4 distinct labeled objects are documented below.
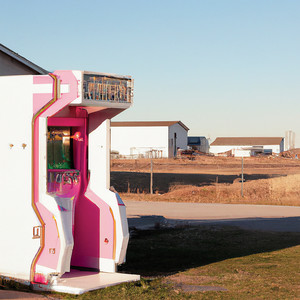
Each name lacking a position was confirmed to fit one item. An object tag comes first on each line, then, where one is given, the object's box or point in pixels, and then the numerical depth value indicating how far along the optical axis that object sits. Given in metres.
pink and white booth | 8.02
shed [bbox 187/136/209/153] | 108.84
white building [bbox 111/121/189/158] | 80.94
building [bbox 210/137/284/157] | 113.06
